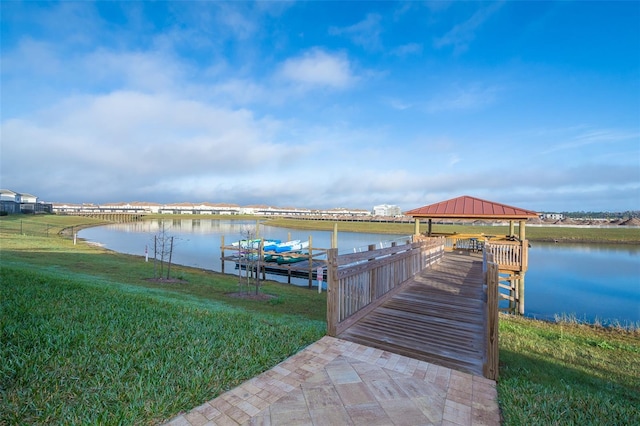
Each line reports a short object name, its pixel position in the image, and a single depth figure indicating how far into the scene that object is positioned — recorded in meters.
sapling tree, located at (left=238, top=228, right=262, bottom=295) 11.00
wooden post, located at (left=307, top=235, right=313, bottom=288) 16.53
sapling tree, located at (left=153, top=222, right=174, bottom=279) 12.41
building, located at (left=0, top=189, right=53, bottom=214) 52.84
